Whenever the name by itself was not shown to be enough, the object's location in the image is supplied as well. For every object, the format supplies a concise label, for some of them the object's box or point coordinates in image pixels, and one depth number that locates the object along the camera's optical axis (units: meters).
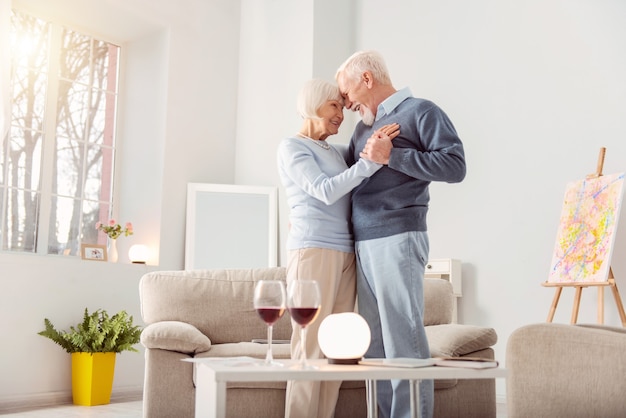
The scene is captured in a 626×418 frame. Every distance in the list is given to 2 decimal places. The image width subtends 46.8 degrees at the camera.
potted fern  4.59
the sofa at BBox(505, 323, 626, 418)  1.96
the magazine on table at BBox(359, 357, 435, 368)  1.66
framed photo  5.23
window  5.24
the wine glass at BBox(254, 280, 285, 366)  1.64
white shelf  5.27
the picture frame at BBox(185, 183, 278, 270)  5.87
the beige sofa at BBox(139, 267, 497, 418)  2.96
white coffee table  1.49
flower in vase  5.44
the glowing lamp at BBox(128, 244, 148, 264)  5.54
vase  5.46
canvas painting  4.43
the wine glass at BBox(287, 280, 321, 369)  1.62
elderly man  2.24
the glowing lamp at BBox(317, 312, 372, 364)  1.80
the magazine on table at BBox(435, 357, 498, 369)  1.64
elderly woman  2.33
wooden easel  4.36
